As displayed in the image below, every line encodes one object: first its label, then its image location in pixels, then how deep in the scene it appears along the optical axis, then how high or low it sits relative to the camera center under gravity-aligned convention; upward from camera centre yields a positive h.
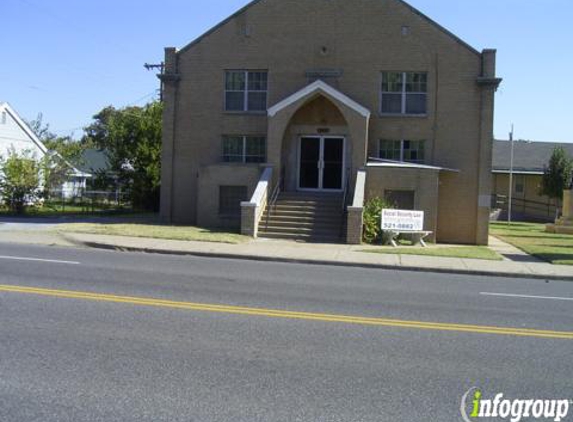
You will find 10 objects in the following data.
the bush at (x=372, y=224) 20.05 -0.74
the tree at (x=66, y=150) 32.81 +2.18
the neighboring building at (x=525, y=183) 44.06 +1.70
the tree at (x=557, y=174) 39.31 +2.19
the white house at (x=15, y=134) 38.41 +3.45
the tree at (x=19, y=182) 27.42 +0.24
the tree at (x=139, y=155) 31.25 +1.89
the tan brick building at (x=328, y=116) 22.83 +3.24
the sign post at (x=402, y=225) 19.73 -0.74
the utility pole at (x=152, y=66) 42.28 +8.74
